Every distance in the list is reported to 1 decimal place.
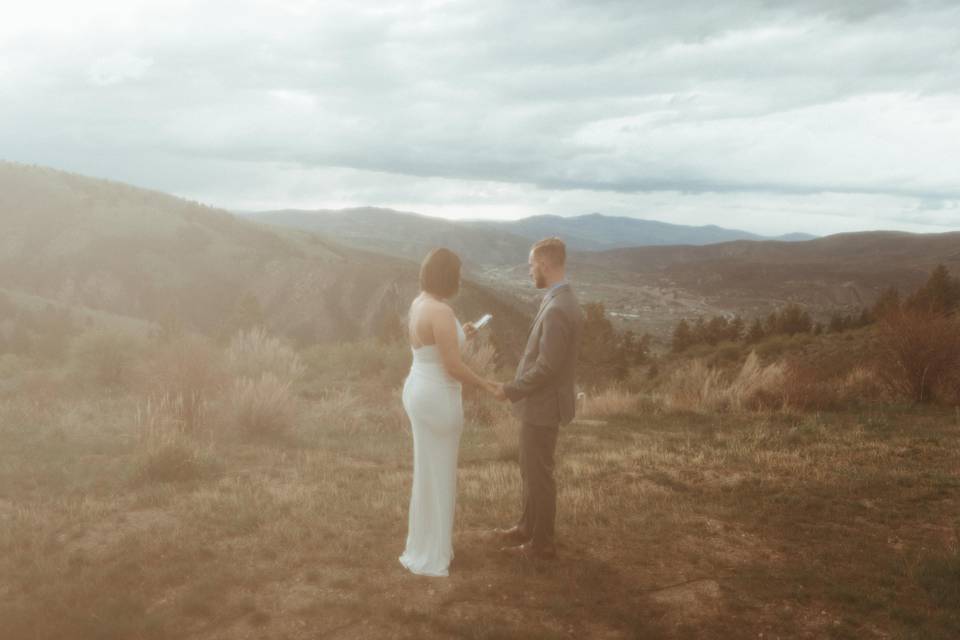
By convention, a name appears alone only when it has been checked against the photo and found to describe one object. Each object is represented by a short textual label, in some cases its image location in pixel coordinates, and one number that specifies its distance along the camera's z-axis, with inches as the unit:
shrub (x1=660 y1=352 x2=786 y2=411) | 474.3
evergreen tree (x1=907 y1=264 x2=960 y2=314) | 1218.3
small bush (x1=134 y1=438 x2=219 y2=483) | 279.4
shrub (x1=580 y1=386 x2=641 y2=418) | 471.2
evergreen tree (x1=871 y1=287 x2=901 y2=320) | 1291.0
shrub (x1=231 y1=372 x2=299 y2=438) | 360.2
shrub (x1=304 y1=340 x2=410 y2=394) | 538.9
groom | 189.0
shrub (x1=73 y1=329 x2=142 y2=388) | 501.0
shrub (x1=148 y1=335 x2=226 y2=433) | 358.6
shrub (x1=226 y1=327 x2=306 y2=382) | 500.6
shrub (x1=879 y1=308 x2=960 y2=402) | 478.0
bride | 185.9
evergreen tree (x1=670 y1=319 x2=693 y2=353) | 1592.0
